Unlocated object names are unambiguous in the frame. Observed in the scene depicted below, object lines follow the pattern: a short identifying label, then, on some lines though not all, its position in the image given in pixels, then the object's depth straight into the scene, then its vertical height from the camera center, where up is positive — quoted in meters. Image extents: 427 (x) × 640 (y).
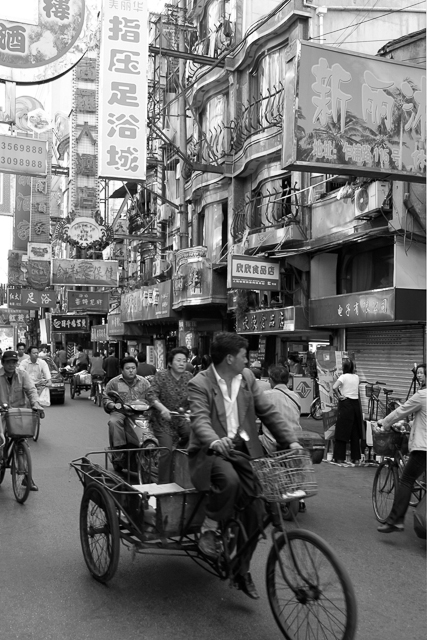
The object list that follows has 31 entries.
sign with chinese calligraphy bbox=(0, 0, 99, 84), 14.11 +6.34
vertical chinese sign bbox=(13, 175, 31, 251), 46.84 +9.01
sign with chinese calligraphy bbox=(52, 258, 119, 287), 29.28 +3.14
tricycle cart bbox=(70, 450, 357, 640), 3.93 -1.30
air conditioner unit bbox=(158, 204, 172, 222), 29.69 +5.82
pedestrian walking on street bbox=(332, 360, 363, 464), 11.65 -1.17
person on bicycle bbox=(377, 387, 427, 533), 6.71 -1.04
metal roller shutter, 14.21 -0.12
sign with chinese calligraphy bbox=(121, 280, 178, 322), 25.08 +1.72
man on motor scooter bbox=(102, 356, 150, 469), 9.66 -0.66
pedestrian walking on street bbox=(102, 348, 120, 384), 22.34 -0.70
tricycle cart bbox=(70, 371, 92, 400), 25.94 -1.38
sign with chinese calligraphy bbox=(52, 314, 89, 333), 41.75 +1.31
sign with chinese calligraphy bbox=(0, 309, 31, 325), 64.88 +2.66
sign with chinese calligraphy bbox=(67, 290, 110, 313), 32.59 +2.15
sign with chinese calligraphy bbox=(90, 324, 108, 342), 37.94 +0.71
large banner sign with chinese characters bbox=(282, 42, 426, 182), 9.66 +3.41
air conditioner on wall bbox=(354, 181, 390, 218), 13.30 +2.98
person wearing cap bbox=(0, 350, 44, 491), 9.13 -0.58
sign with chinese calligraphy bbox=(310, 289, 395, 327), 13.53 +0.85
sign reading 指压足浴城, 17.31 +6.61
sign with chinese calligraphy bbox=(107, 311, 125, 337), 33.19 +1.02
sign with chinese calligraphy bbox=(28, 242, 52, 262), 33.59 +4.59
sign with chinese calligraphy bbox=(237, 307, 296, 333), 17.77 +0.72
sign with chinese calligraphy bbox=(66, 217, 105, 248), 32.91 +5.51
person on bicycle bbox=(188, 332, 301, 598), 4.45 -0.56
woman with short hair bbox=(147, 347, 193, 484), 7.93 -0.55
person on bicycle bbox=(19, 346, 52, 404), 15.00 -0.53
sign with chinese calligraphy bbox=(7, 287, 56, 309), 35.84 +2.41
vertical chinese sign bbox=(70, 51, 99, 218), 42.66 +12.46
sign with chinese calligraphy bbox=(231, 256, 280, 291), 17.84 +1.94
